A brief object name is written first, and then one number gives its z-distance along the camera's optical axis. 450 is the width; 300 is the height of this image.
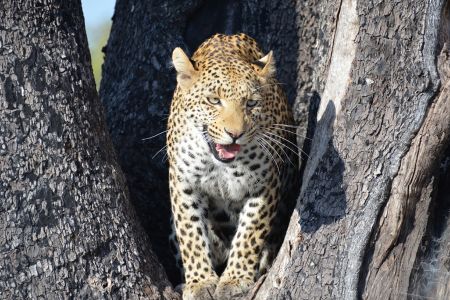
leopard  12.98
